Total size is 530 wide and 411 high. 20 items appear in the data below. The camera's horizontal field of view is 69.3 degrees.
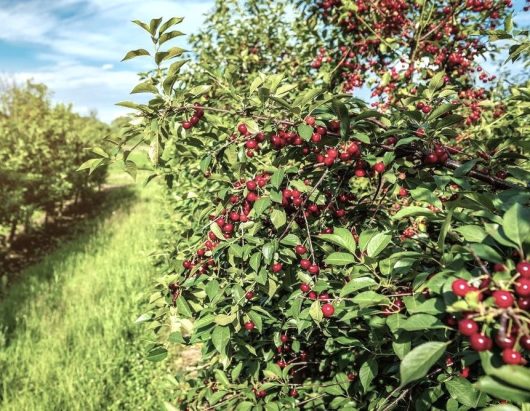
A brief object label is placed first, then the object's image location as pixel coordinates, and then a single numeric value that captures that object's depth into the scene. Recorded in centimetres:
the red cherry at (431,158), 117
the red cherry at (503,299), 64
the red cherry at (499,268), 72
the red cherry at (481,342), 66
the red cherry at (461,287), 69
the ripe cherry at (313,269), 127
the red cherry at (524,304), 66
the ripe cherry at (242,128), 141
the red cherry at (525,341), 63
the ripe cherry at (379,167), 121
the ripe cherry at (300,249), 130
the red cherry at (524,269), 68
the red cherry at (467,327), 66
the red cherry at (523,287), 66
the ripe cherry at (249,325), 125
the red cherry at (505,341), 63
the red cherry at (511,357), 62
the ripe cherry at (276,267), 136
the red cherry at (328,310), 115
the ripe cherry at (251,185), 133
